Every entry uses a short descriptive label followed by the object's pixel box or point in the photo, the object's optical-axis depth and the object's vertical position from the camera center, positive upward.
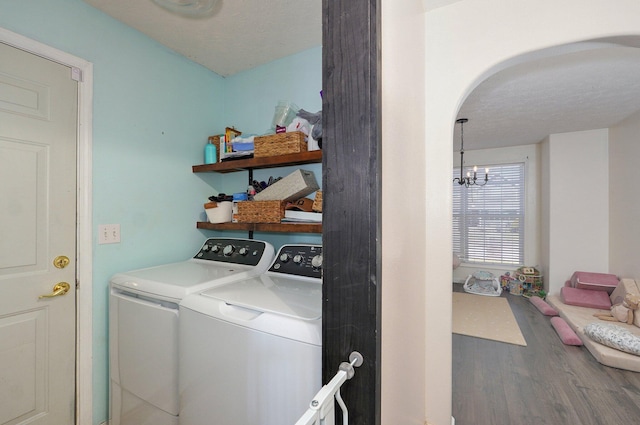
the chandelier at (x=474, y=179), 4.68 +0.60
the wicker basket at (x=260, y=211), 1.83 +0.01
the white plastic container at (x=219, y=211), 2.12 +0.02
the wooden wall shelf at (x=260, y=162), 1.71 +0.34
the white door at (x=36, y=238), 1.36 -0.13
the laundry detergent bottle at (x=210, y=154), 2.20 +0.46
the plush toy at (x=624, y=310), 2.85 -1.01
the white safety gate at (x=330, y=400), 0.55 -0.39
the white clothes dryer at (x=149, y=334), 1.32 -0.61
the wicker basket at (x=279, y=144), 1.76 +0.44
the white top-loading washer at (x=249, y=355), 0.94 -0.51
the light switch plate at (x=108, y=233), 1.68 -0.12
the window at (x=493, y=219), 4.88 -0.10
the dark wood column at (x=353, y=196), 0.68 +0.04
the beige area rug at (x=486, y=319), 2.99 -1.26
